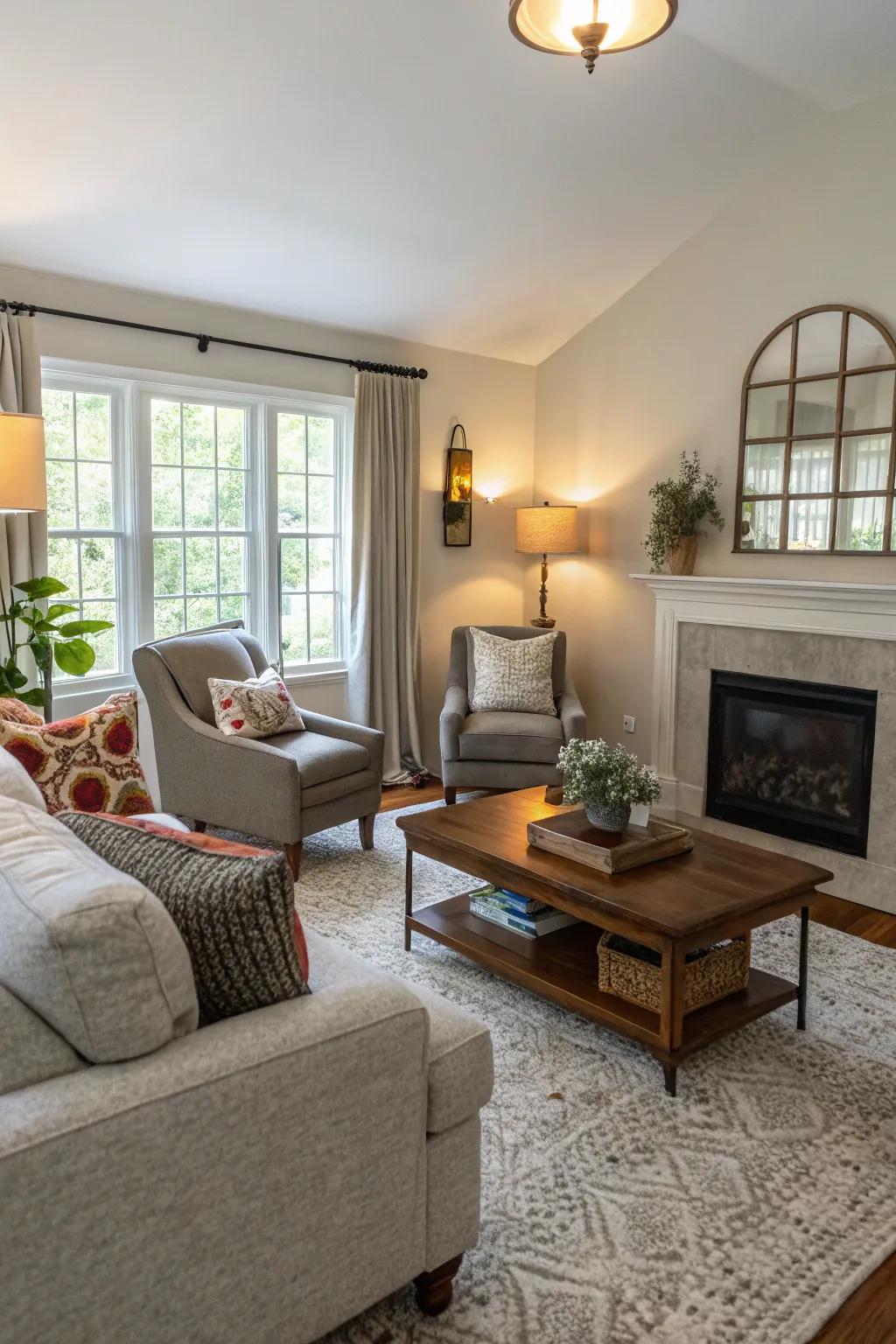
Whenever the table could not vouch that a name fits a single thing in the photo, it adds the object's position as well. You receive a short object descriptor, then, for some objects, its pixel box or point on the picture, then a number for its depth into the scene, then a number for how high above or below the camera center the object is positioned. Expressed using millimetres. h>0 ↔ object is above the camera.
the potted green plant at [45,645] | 3721 -308
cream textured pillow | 5078 -536
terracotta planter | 4891 +98
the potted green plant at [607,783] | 2861 -603
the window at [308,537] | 5152 +165
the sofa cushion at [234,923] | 1528 -548
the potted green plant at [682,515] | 4859 +293
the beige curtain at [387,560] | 5242 +54
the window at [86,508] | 4285 +245
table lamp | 5410 +237
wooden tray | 2799 -774
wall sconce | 5621 +438
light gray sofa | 1287 -807
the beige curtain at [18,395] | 3908 +665
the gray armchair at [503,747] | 4734 -832
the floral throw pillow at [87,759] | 2875 -577
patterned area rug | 1826 -1334
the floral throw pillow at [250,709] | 4137 -592
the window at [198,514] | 4641 +249
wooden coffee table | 2490 -886
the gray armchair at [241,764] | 3883 -786
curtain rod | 3945 +1048
